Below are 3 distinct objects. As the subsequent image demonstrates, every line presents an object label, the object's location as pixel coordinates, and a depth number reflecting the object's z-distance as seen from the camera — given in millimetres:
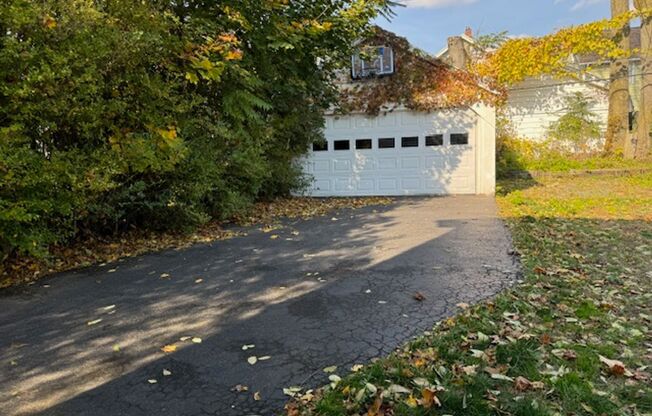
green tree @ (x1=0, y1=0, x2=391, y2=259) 4598
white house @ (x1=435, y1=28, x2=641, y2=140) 14594
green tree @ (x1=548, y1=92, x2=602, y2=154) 14336
